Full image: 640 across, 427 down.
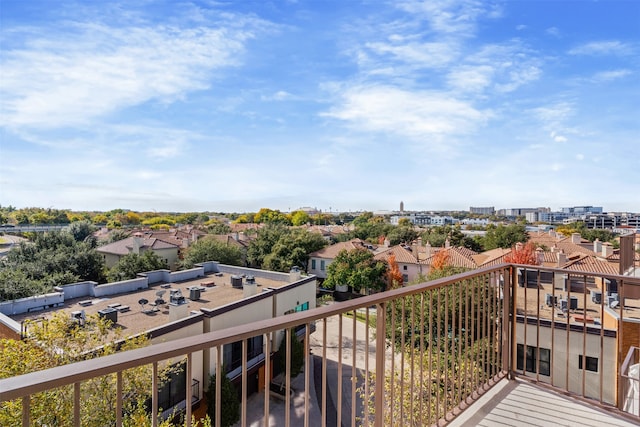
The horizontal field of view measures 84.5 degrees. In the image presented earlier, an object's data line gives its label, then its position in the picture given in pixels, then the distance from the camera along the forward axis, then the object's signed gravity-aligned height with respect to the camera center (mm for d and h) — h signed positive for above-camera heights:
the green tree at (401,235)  36906 -2484
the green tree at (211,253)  22141 -2788
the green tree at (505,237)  30730 -2139
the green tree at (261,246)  26953 -2707
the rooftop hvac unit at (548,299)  10777 -2720
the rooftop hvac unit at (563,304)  10970 -2888
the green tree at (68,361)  4473 -2433
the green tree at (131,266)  18641 -3053
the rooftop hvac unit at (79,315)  8739 -2685
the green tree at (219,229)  38600 -2167
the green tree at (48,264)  14445 -2872
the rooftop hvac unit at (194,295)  11828 -2854
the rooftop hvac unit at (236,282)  14034 -2848
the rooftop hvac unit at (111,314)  9195 -2759
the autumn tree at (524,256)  18111 -2256
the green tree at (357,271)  22438 -3826
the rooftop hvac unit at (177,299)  9234 -2372
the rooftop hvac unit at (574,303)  10555 -2721
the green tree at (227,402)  8820 -4972
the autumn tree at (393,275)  22844 -4099
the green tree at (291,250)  24969 -2916
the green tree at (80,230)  28302 -1706
